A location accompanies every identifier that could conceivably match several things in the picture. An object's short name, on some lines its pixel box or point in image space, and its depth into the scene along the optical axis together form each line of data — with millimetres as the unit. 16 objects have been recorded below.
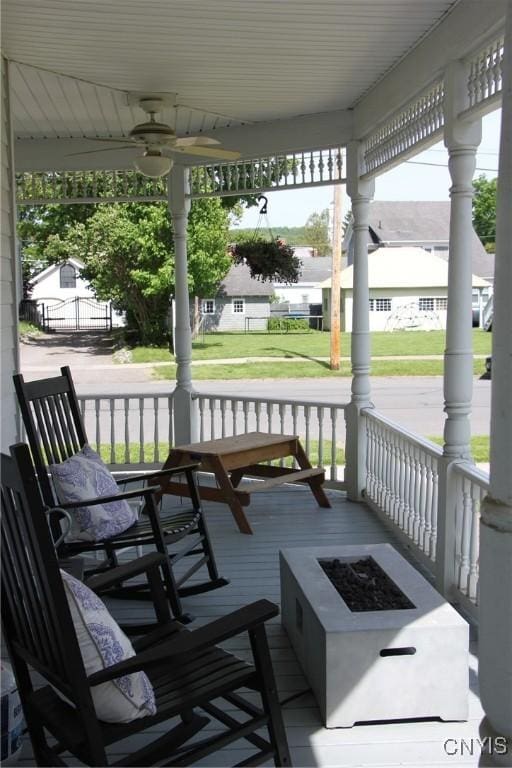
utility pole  14695
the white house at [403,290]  25592
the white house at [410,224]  30766
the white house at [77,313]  32781
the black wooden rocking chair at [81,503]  3648
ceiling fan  5117
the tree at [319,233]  61094
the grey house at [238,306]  32125
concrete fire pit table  2760
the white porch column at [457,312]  3871
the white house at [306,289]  39125
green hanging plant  10320
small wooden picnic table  5473
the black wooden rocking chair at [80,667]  2014
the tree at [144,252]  21797
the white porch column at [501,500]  1497
